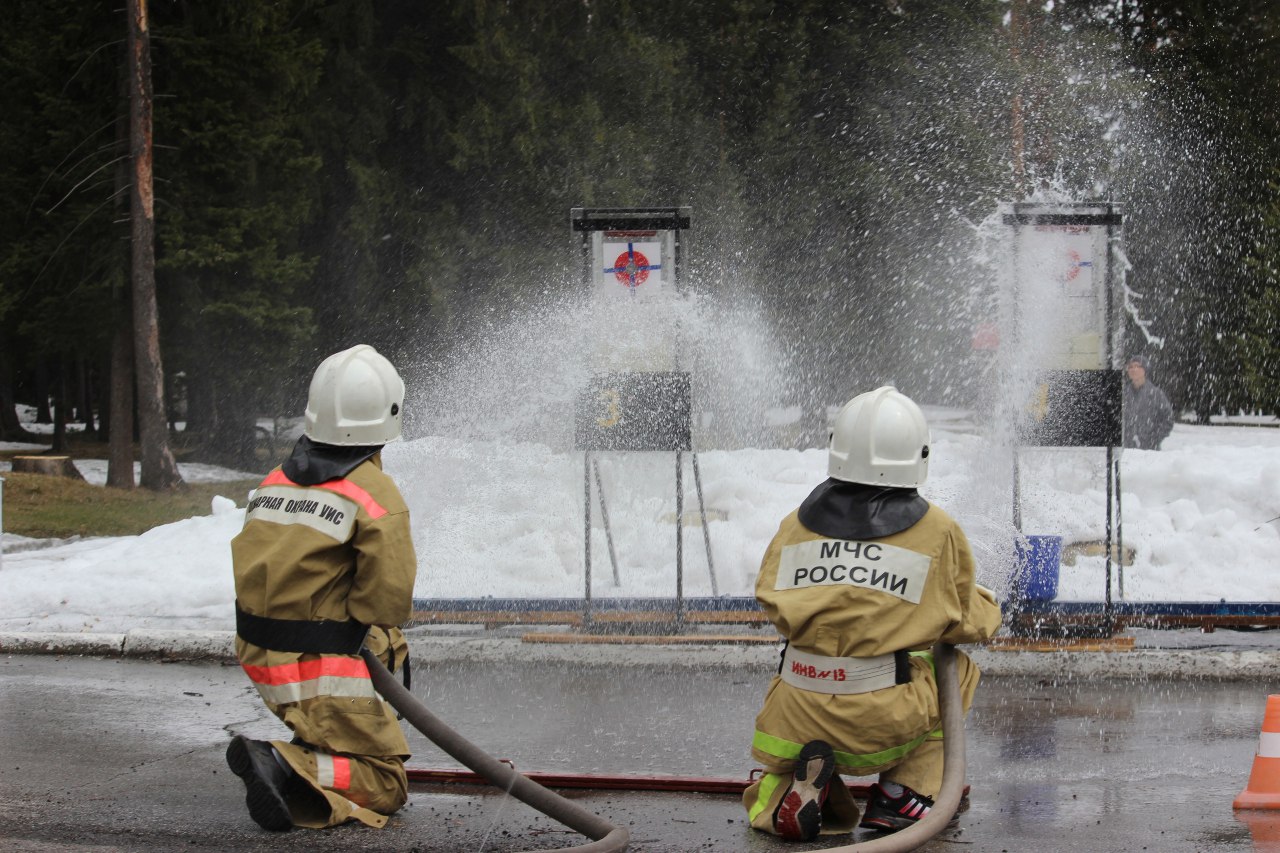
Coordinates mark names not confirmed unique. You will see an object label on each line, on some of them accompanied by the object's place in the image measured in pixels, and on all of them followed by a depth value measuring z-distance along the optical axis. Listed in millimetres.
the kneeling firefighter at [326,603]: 10016
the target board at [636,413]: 18422
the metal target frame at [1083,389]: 17859
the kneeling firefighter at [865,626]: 9609
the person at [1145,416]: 28453
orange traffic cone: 10672
